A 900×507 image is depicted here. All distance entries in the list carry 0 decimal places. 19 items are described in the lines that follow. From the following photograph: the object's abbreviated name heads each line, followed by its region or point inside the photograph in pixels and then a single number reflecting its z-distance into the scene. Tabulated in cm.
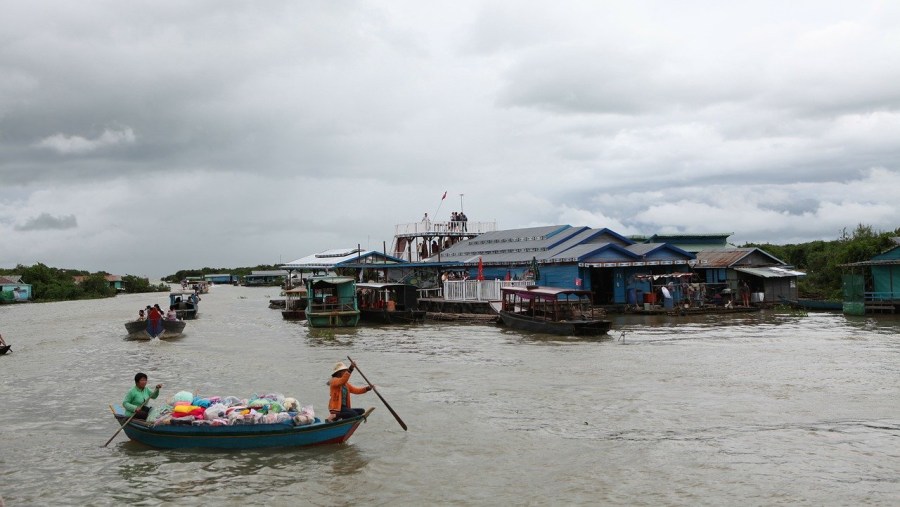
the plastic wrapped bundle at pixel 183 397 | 1216
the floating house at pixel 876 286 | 3297
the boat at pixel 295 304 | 4147
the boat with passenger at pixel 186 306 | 4407
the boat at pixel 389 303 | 3600
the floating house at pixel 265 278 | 13650
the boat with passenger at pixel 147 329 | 3083
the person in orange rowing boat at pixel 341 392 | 1185
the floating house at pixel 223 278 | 16212
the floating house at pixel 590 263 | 3709
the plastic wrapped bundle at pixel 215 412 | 1179
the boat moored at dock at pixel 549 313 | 2692
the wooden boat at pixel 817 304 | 3741
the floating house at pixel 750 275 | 4012
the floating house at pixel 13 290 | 7731
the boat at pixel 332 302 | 3375
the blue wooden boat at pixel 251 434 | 1140
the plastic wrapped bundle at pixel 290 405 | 1193
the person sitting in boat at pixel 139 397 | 1211
